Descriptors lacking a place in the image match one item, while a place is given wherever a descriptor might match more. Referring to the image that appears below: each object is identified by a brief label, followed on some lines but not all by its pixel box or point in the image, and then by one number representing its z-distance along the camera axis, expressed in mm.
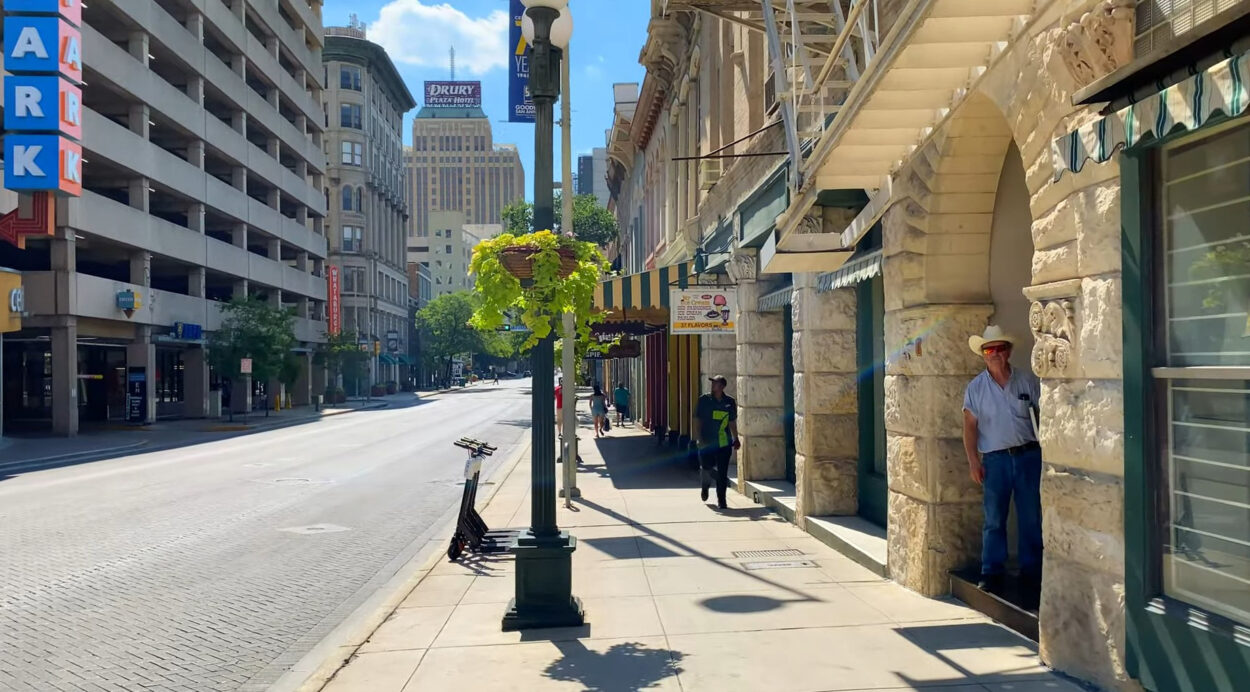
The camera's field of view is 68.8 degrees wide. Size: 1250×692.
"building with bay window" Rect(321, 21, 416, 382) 74750
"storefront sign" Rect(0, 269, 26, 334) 27469
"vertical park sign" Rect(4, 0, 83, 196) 27344
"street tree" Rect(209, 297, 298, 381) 39406
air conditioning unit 17156
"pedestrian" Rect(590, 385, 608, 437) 28203
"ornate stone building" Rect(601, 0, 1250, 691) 4012
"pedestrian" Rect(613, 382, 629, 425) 33906
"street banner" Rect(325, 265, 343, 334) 60656
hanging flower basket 7066
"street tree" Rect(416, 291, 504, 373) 90188
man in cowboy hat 6359
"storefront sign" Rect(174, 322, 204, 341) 37938
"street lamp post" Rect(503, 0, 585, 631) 6812
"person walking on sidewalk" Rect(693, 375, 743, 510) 12406
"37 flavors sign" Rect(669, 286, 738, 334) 13883
